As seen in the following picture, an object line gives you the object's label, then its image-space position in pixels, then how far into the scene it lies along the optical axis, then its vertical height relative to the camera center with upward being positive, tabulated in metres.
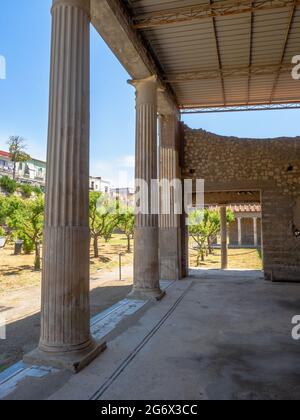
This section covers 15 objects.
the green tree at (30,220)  16.55 +0.56
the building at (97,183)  63.80 +10.24
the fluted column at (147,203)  8.55 +0.76
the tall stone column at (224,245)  17.33 -0.86
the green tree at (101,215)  20.90 +1.09
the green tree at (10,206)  17.53 +1.38
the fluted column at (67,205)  4.17 +0.35
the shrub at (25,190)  41.51 +5.51
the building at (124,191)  52.06 +6.90
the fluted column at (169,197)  11.95 +1.31
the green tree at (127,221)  24.03 +0.75
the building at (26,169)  50.67 +10.87
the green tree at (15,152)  49.56 +12.65
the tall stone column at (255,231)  31.44 -0.15
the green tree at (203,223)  23.92 +0.52
